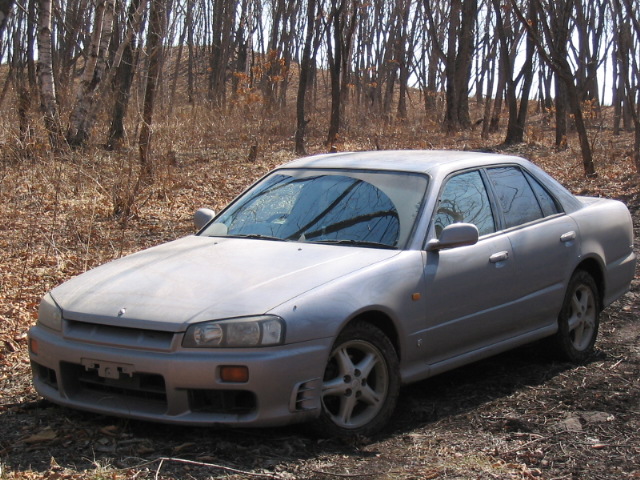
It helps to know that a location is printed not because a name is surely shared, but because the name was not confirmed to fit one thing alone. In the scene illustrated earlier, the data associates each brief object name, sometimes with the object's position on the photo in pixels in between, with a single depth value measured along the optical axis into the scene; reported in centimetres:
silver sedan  399
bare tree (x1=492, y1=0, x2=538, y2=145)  2345
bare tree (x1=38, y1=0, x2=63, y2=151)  1525
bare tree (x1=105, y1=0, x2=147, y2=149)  1539
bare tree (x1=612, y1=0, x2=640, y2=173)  1697
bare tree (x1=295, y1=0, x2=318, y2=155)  1945
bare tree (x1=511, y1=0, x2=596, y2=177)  1725
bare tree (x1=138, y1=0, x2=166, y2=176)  1159
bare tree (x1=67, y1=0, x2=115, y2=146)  1625
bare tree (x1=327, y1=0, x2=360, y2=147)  1998
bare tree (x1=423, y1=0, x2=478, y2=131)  2734
